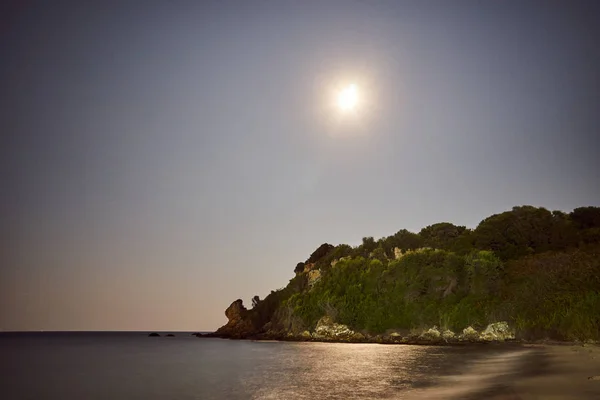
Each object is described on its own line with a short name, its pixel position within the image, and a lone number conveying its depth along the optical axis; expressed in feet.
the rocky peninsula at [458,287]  232.12
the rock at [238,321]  491.31
